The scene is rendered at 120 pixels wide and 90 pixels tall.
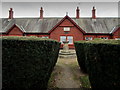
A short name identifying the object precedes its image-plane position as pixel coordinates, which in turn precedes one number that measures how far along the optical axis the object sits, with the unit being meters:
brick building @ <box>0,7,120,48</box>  17.06
